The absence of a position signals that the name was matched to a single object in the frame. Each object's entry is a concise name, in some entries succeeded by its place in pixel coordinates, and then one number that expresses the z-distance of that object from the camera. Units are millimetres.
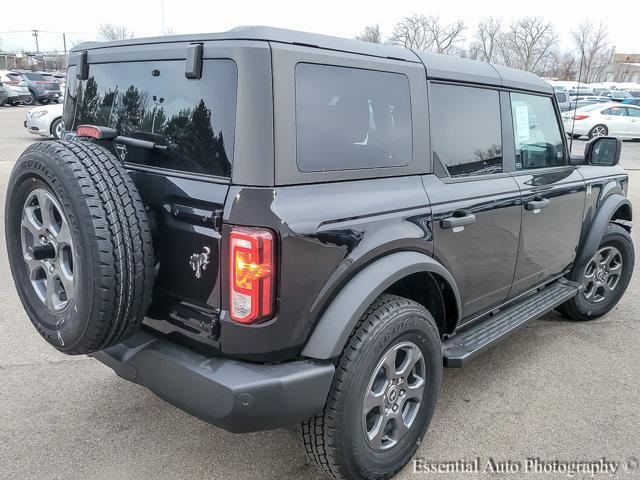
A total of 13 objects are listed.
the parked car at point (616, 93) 41156
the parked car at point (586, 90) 42650
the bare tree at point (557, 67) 69625
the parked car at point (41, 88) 28703
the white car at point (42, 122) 13633
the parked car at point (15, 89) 26594
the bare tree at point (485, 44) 71188
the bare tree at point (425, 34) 69000
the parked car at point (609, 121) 21250
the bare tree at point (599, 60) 65750
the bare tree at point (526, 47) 69188
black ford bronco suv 2016
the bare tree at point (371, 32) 54094
